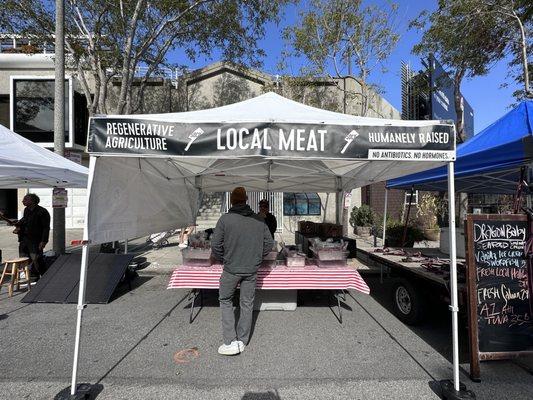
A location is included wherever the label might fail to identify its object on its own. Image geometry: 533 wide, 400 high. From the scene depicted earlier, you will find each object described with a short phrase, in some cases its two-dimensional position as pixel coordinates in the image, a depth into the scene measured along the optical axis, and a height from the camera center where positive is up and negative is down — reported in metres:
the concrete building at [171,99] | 15.80 +5.17
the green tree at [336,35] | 11.89 +6.17
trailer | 4.24 -1.15
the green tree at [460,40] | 9.77 +5.15
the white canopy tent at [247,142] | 3.14 +0.61
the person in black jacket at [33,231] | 6.83 -0.51
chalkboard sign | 3.39 -0.87
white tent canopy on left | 5.54 +0.76
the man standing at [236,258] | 3.81 -0.61
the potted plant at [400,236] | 8.97 -0.89
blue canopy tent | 3.88 +0.71
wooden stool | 6.20 -1.22
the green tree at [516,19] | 8.63 +5.20
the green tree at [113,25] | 9.98 +5.74
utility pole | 7.98 +2.38
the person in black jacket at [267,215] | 7.06 -0.21
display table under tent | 4.89 -1.08
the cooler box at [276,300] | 5.34 -1.52
